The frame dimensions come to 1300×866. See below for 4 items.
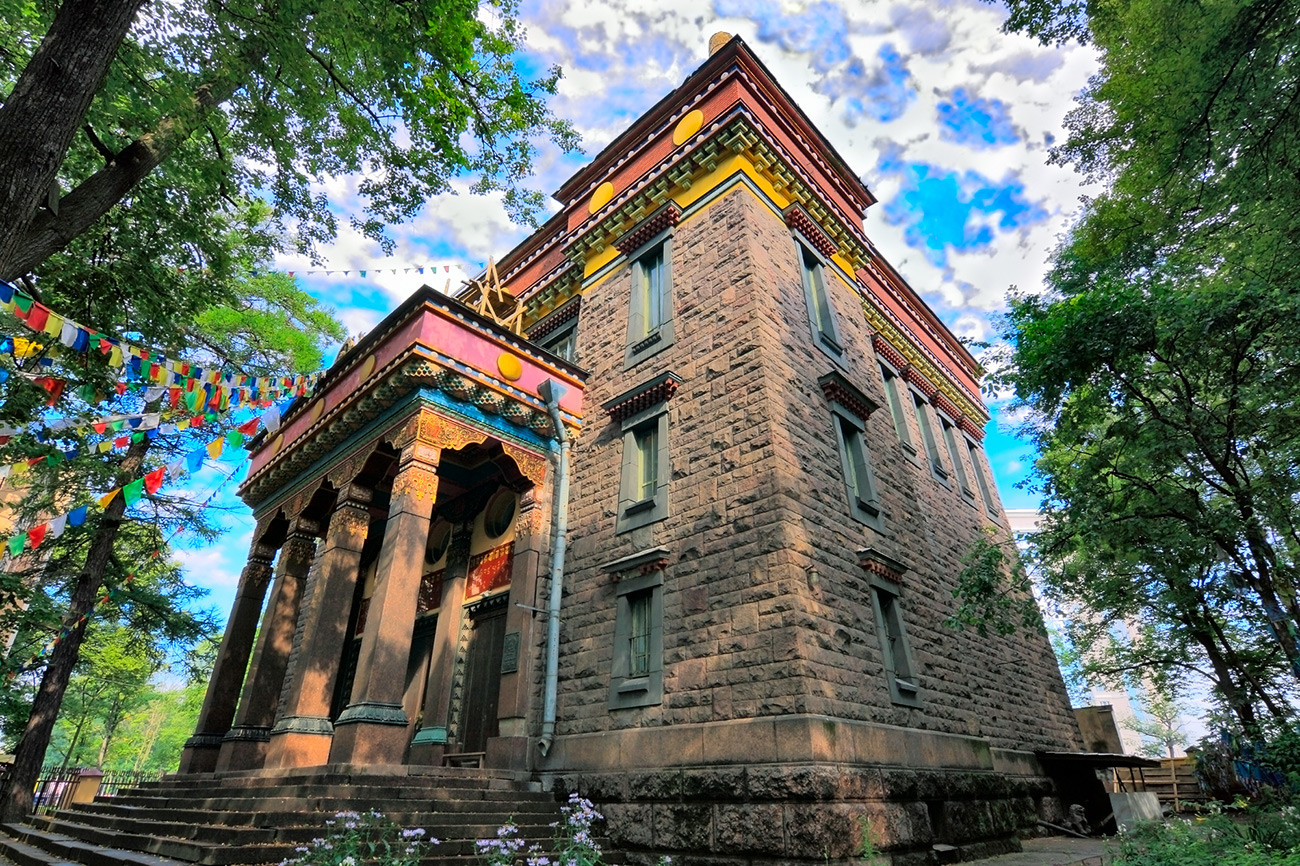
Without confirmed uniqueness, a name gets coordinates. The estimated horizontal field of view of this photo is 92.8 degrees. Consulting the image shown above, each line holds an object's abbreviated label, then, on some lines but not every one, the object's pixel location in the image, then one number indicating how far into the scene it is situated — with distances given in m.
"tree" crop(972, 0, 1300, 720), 7.07
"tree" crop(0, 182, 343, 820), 9.41
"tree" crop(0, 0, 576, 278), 5.42
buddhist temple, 7.09
